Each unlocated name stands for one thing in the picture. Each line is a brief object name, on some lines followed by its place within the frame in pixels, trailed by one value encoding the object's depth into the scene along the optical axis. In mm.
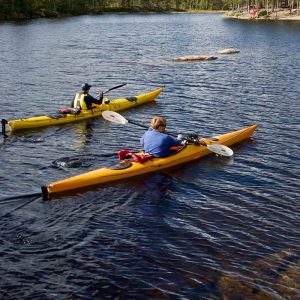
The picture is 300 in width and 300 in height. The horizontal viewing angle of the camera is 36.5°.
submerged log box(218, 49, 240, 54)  45716
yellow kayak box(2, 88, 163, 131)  18984
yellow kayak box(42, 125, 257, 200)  12555
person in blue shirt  14031
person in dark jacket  20859
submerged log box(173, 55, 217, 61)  40625
